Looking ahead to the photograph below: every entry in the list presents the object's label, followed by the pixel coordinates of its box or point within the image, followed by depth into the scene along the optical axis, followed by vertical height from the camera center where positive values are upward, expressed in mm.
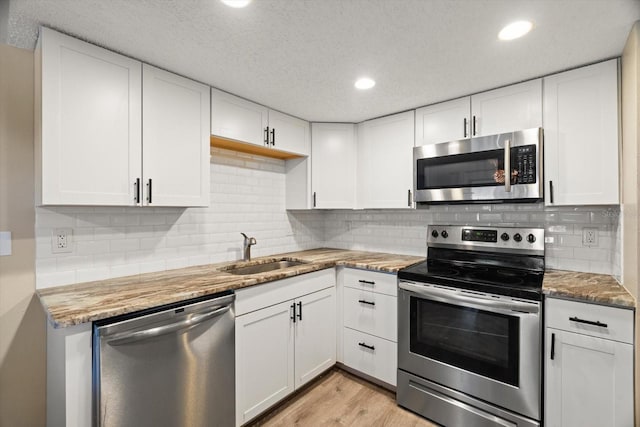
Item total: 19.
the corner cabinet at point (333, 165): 2986 +485
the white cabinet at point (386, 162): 2627 +476
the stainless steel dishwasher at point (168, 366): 1277 -750
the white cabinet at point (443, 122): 2297 +738
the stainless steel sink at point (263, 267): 2454 -479
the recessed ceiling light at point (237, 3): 1264 +904
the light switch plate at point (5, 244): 1571 -162
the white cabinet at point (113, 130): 1470 +473
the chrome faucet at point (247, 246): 2623 -292
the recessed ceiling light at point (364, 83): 2026 +912
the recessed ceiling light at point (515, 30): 1426 +904
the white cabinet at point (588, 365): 1441 -782
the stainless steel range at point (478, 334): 1675 -759
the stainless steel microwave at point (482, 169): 1971 +318
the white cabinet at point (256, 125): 2188 +733
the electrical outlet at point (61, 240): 1698 -155
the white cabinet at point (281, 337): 1850 -886
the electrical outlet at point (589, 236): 2016 -163
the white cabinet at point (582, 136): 1760 +478
